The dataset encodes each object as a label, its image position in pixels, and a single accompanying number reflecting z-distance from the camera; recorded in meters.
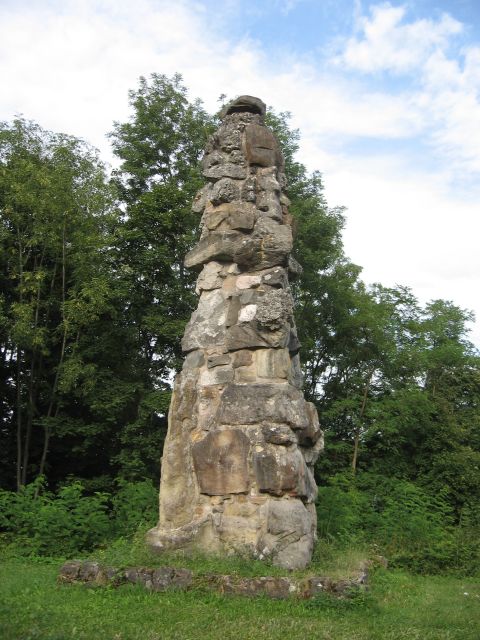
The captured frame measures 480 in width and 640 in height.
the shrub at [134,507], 10.49
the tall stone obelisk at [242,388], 6.83
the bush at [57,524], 9.86
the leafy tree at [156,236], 15.20
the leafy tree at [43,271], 15.04
